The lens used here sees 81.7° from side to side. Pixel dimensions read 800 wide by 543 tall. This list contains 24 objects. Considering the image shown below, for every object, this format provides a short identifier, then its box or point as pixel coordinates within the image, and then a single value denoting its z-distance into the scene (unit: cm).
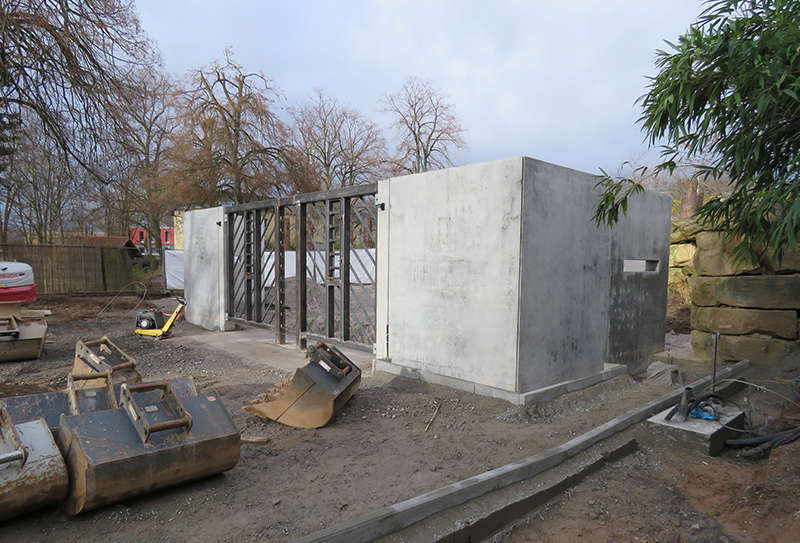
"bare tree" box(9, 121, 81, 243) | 1959
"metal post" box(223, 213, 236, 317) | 1062
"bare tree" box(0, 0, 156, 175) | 773
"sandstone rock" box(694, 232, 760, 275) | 723
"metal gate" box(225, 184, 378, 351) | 764
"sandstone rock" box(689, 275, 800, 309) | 681
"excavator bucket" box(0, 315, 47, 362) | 743
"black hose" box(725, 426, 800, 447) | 446
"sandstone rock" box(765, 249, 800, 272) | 677
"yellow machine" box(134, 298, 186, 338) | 973
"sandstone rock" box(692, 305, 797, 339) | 687
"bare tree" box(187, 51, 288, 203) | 1752
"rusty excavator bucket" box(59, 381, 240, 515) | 275
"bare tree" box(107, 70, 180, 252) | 956
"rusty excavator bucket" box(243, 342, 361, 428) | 482
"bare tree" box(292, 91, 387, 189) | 2450
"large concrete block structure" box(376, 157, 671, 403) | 534
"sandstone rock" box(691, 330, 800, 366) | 689
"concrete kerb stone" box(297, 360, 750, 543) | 263
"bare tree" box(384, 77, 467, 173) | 2511
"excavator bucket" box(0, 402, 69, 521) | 256
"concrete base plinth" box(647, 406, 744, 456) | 450
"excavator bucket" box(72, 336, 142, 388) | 440
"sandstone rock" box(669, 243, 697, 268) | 1368
